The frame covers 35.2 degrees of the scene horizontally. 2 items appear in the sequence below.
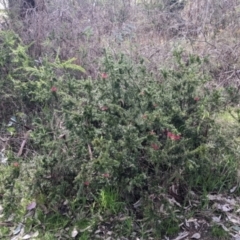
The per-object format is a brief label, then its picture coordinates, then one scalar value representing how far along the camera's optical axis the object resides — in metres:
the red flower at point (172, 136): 2.84
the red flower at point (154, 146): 2.89
